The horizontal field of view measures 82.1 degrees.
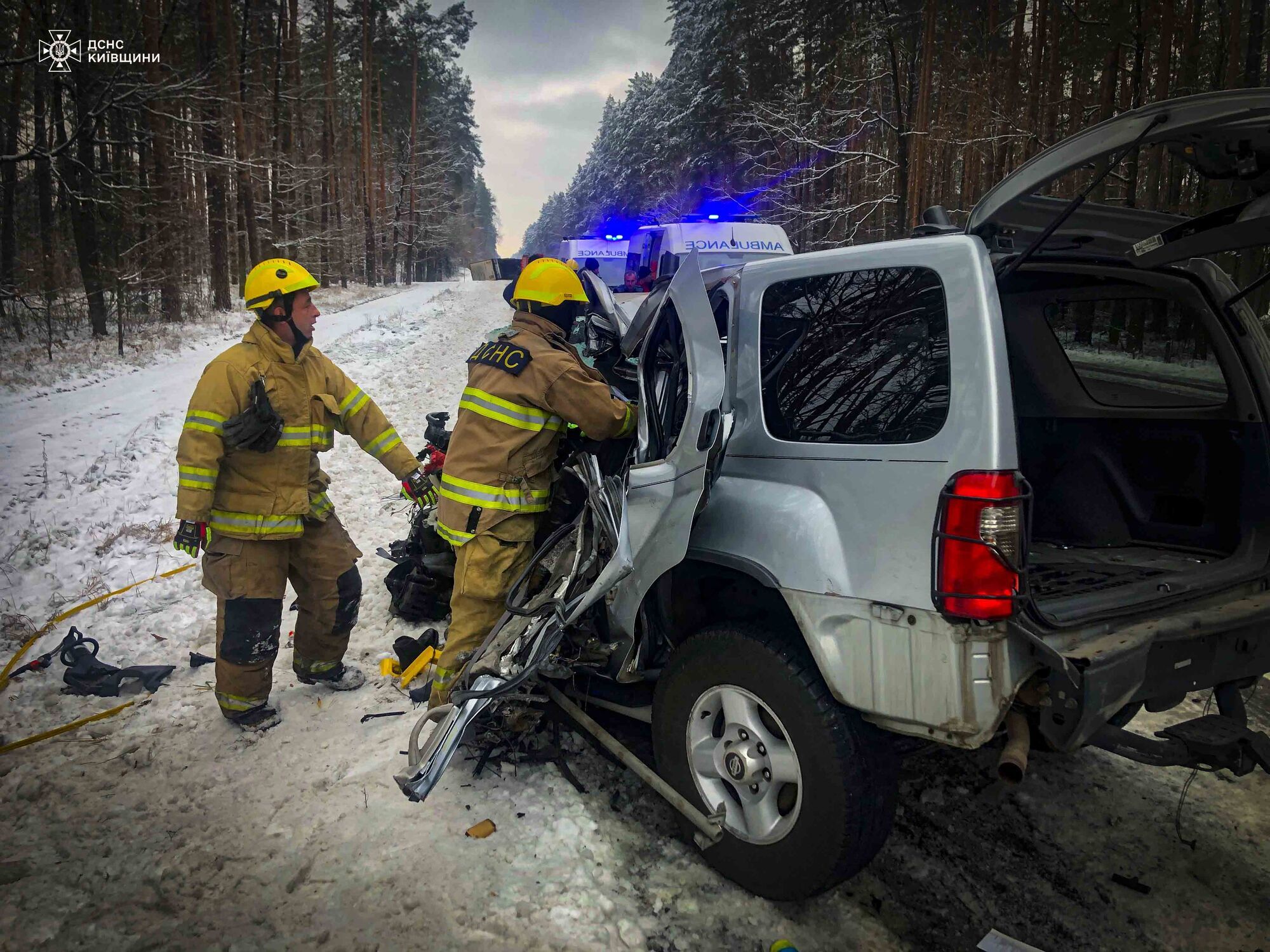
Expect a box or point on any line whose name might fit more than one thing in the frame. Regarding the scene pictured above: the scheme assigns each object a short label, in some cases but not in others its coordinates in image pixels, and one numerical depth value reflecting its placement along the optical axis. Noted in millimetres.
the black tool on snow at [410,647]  4227
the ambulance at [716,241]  10969
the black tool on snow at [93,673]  3824
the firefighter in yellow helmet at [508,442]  3125
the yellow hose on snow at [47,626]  3907
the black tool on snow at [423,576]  4645
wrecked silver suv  2012
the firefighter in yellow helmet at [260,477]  3447
